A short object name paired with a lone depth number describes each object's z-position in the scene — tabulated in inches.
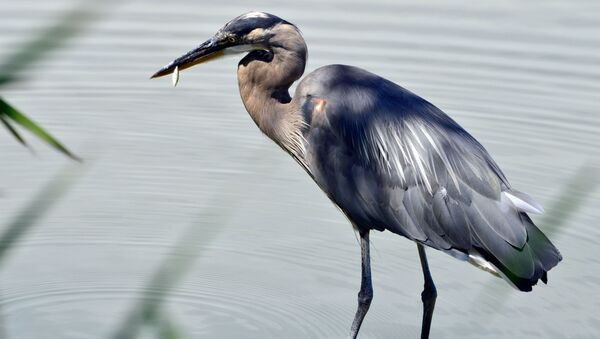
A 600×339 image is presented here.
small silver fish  393.5
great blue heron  347.3
